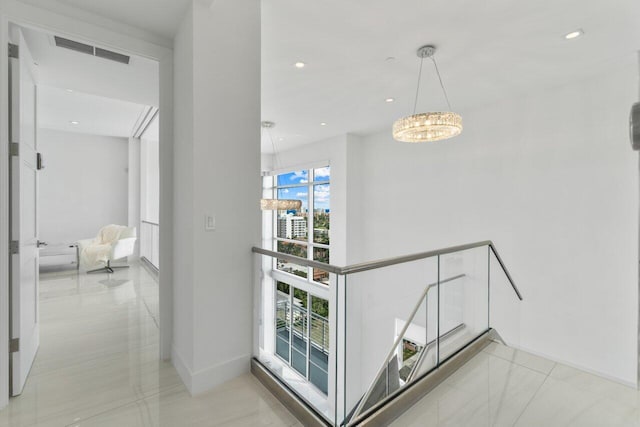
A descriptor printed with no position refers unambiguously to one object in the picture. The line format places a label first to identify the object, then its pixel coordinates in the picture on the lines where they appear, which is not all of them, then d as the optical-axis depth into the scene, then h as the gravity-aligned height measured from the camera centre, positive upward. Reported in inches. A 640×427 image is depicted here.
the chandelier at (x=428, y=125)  119.3 +34.3
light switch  85.1 -3.7
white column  84.2 +7.1
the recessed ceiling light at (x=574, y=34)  109.7 +65.0
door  82.7 -0.8
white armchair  217.2 -28.6
